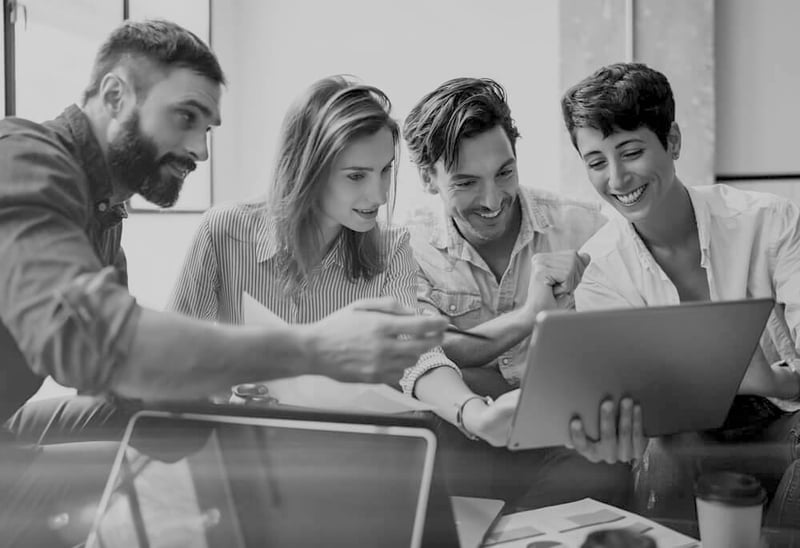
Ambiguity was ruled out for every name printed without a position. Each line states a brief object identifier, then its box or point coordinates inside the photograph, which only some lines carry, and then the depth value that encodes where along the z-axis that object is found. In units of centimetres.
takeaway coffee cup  55
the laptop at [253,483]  53
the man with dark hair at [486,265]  85
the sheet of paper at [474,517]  60
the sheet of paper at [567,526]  59
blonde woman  85
